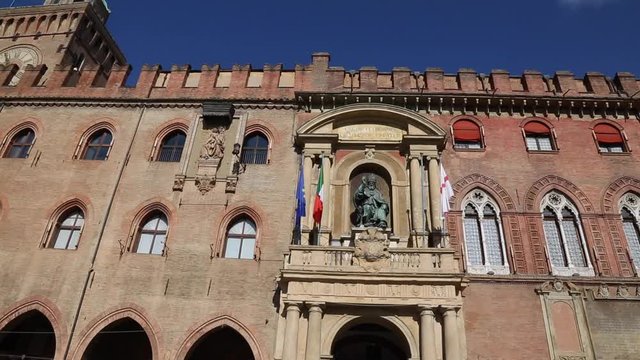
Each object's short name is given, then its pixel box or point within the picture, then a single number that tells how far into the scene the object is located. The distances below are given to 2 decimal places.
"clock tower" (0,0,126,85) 25.33
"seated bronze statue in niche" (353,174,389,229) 13.50
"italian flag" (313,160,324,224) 13.58
